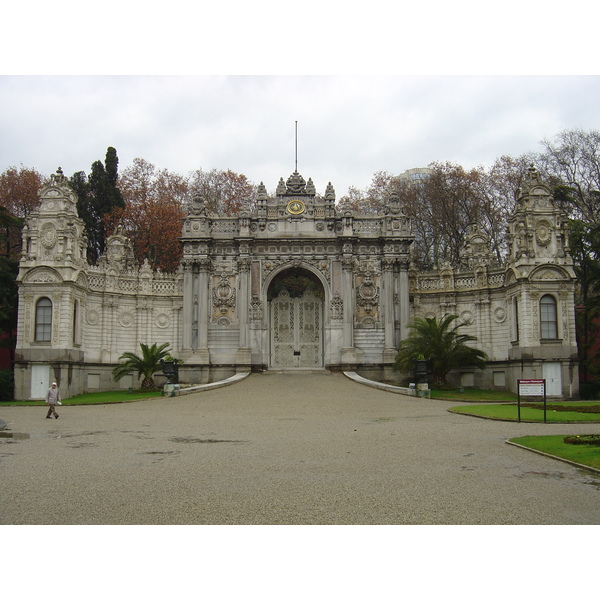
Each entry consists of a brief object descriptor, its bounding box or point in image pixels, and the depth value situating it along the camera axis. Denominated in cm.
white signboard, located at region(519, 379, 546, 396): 1989
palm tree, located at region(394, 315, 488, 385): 3262
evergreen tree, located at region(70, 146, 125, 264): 4909
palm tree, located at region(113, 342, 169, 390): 3359
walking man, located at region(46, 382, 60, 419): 2250
